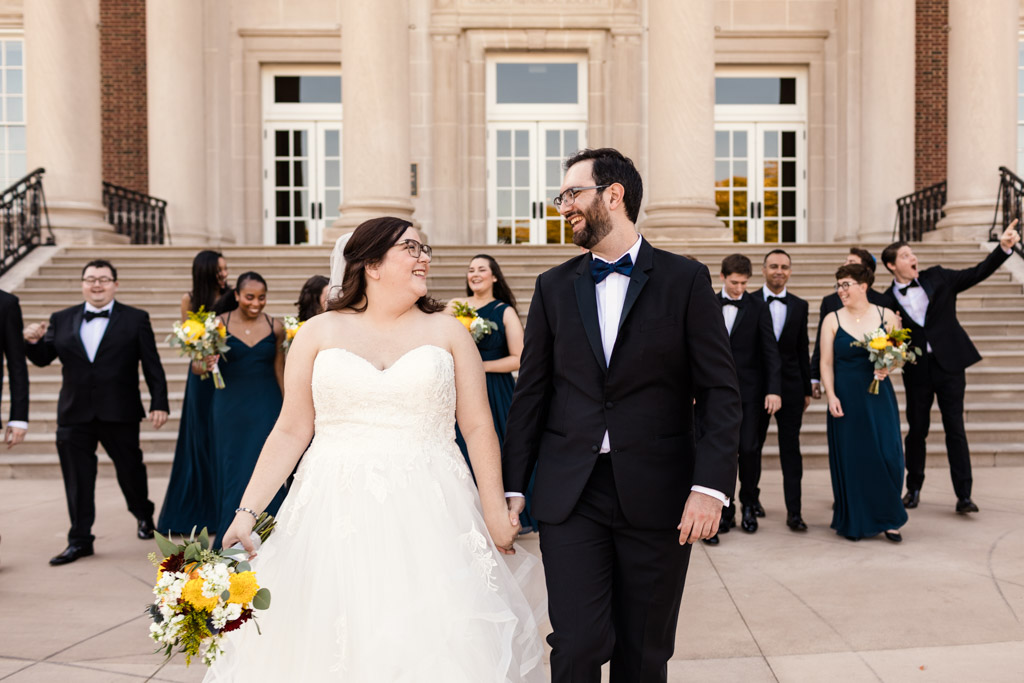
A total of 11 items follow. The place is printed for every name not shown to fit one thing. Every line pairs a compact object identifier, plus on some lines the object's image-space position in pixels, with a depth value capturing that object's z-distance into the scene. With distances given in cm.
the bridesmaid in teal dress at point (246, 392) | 670
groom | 327
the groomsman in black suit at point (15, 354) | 668
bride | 327
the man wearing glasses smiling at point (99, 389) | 714
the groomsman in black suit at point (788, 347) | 789
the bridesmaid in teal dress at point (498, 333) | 738
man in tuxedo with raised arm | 805
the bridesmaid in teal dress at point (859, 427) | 720
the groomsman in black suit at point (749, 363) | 750
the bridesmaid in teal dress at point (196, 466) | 739
